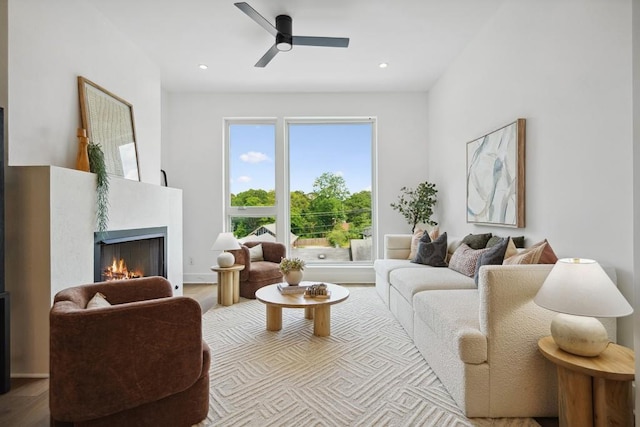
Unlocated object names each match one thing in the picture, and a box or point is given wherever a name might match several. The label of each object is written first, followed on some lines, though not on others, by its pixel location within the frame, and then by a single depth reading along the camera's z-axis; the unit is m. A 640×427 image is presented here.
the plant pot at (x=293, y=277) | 3.22
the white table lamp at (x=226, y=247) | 3.89
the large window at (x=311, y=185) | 5.26
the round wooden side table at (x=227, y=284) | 3.92
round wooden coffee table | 2.79
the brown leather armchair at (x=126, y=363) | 1.42
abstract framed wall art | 2.80
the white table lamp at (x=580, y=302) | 1.43
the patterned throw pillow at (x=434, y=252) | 3.64
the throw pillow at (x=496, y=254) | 2.47
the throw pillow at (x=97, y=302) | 1.71
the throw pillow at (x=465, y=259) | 3.01
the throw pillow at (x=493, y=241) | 2.99
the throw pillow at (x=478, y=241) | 3.18
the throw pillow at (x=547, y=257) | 2.06
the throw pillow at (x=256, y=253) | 4.62
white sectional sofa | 1.73
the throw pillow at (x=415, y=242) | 4.09
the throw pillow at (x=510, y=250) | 2.46
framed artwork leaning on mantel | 2.93
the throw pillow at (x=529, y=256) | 2.07
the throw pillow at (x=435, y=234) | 4.16
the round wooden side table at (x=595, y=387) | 1.42
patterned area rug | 1.80
